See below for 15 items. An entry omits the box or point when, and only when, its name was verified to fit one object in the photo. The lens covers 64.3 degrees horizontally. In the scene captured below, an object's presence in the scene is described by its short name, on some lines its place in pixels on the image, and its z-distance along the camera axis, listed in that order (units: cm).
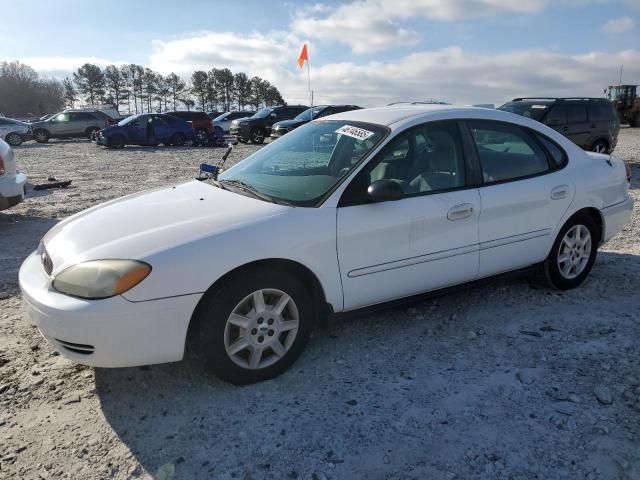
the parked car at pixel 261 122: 2305
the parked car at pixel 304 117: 1959
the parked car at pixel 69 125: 2652
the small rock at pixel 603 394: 274
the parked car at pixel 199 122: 2394
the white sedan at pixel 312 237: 258
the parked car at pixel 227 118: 3112
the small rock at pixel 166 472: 224
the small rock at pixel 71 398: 281
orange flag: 1081
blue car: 2155
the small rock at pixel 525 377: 295
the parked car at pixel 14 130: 2522
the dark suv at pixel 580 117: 1134
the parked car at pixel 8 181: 653
